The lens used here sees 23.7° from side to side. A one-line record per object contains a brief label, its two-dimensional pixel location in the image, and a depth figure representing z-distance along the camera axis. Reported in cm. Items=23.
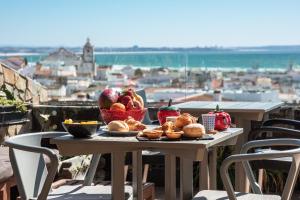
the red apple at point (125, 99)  386
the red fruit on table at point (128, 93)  392
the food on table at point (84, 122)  349
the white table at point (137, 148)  323
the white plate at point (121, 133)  351
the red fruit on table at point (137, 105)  387
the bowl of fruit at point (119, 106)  379
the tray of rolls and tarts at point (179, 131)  335
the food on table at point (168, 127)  347
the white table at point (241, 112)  487
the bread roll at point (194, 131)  335
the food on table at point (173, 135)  333
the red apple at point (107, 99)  384
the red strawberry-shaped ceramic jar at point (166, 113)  393
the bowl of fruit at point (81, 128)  340
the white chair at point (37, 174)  339
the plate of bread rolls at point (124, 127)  352
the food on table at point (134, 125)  363
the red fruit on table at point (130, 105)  384
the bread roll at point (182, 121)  352
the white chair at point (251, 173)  331
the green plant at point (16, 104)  623
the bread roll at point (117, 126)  354
